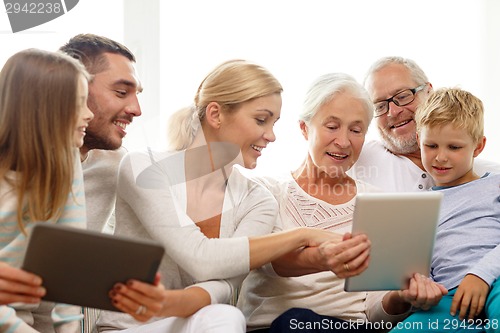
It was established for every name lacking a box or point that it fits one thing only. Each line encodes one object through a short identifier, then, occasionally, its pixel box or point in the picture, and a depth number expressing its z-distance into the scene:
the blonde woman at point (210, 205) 1.75
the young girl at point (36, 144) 1.55
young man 1.99
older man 2.35
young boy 1.81
